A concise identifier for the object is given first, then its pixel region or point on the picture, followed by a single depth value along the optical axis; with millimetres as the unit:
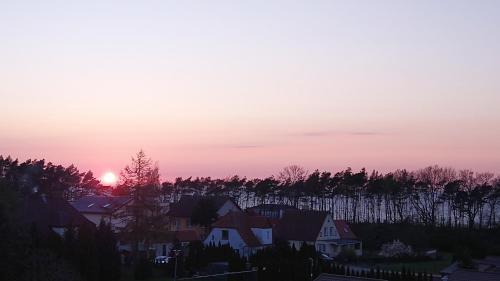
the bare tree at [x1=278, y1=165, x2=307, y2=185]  94438
